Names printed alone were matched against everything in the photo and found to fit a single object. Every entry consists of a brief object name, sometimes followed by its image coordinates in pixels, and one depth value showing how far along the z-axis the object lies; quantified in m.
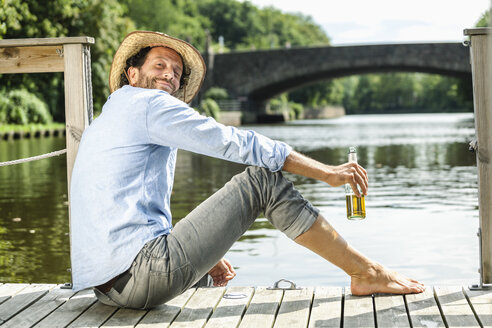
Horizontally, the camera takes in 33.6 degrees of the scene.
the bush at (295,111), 46.44
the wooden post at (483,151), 2.64
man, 2.24
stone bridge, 32.19
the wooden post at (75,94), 2.74
